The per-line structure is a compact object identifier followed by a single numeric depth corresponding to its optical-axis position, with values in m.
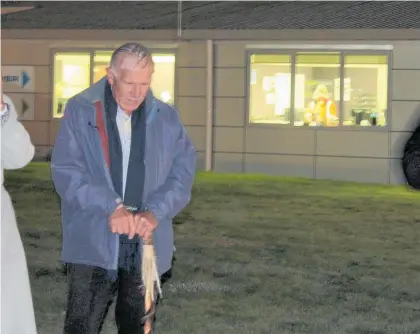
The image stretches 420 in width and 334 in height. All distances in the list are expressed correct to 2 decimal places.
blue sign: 19.09
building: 16.97
